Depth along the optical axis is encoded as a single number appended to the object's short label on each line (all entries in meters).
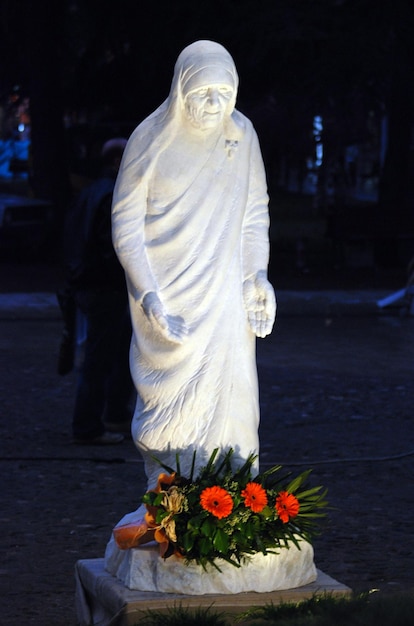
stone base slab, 7.49
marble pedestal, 7.63
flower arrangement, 7.58
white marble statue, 7.97
